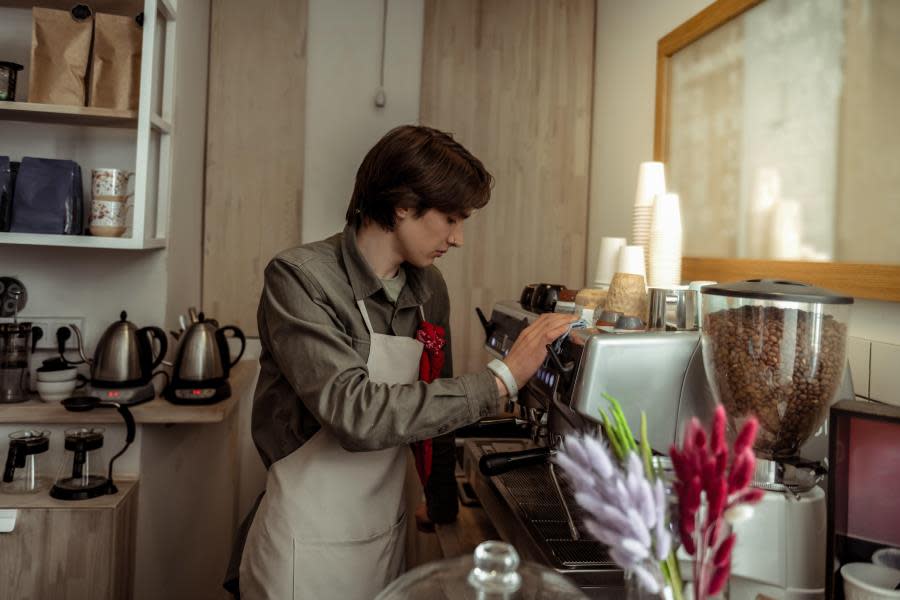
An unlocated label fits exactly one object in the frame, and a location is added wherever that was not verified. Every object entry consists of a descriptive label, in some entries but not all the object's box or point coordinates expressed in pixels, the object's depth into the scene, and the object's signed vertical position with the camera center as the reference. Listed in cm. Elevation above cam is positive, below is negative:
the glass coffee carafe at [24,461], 178 -45
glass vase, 52 -20
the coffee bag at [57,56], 191 +63
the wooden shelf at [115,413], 189 -34
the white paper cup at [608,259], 173 +12
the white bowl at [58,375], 194 -25
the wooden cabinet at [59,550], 178 -67
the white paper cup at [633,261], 145 +10
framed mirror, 124 +37
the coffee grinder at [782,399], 84 -10
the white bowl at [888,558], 81 -27
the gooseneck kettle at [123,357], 196 -19
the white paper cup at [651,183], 174 +32
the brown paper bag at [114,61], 196 +64
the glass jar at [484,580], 58 -24
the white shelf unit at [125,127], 192 +47
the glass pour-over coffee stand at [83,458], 182 -45
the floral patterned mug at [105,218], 195 +19
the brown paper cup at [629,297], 130 +2
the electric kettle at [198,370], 208 -23
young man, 128 -14
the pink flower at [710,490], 51 -13
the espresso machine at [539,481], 105 -36
